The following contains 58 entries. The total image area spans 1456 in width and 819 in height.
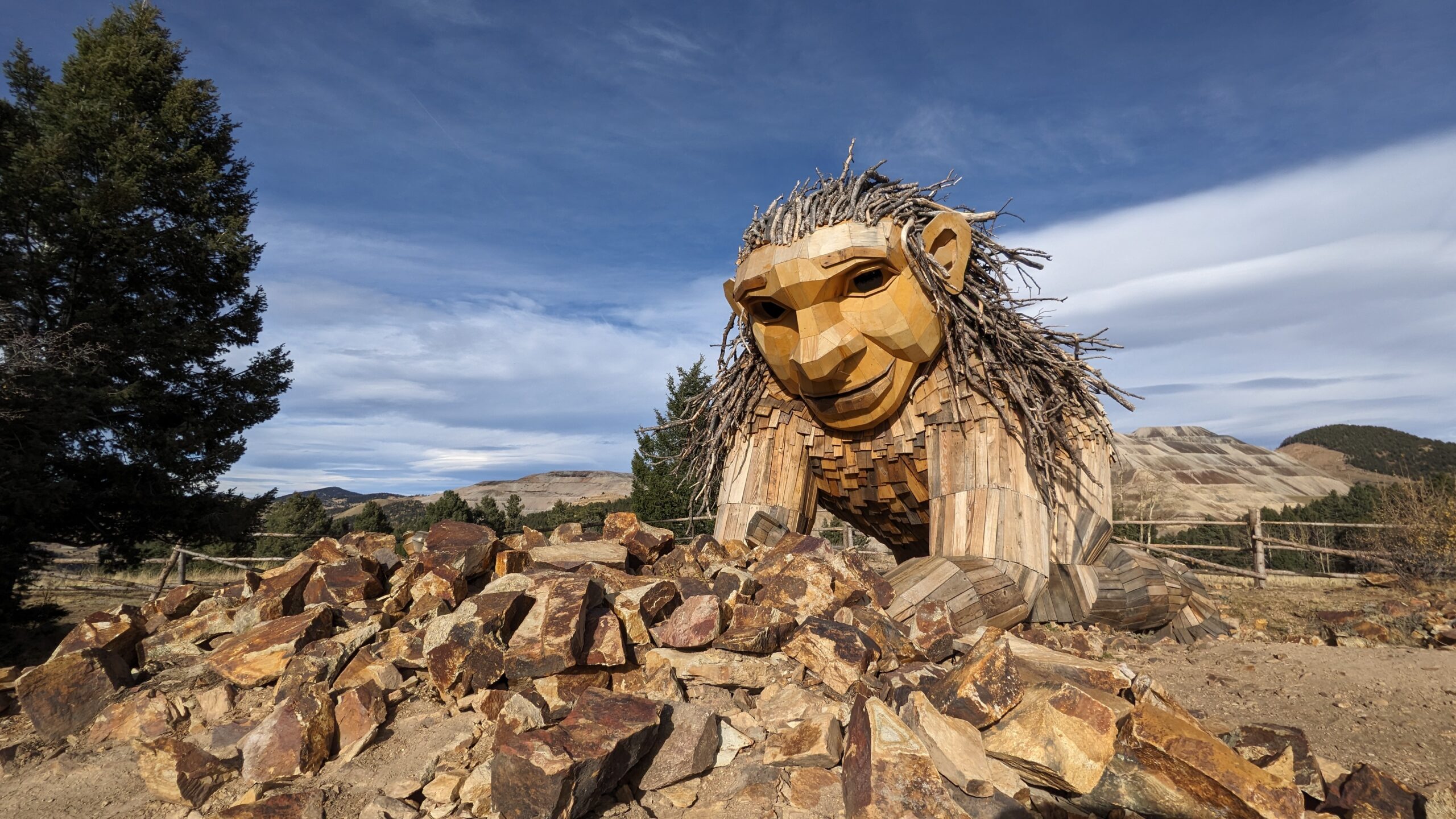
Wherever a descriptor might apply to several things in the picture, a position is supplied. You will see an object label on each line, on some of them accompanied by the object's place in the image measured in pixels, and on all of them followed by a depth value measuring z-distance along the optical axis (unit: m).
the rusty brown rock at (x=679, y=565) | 3.24
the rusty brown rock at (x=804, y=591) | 2.78
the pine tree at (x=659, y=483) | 16.30
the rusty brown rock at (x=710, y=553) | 3.30
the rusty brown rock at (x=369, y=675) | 2.39
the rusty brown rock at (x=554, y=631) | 2.22
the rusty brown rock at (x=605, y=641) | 2.30
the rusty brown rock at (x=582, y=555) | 3.22
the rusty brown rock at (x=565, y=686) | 2.15
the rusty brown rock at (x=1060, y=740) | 1.81
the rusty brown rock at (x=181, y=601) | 3.39
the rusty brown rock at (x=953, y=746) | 1.81
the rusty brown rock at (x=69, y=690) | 2.45
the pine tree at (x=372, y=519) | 16.92
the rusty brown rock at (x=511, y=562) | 3.18
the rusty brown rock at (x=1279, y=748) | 1.87
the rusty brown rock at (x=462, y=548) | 3.11
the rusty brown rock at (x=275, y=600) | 3.05
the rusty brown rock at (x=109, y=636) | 2.91
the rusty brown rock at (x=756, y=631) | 2.45
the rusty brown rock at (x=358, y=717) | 2.13
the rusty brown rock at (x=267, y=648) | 2.59
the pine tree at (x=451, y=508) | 16.78
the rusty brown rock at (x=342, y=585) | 3.09
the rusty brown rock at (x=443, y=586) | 2.98
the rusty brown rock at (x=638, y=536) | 3.49
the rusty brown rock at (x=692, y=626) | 2.49
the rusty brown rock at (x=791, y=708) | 2.14
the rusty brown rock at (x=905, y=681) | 2.16
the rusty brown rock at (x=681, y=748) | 1.93
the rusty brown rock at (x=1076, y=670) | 2.24
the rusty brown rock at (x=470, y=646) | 2.34
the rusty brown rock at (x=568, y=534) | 3.69
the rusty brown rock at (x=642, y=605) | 2.49
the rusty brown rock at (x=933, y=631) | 2.66
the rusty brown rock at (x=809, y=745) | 1.93
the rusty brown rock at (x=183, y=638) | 3.00
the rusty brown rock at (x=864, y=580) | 3.00
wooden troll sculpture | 3.73
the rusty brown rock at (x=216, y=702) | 2.46
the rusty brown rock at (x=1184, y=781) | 1.66
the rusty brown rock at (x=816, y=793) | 1.81
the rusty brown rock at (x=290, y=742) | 2.03
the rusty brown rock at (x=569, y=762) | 1.71
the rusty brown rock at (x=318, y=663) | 2.43
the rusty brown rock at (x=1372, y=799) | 1.76
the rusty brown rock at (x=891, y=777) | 1.70
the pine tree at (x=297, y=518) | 17.42
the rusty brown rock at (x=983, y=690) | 2.03
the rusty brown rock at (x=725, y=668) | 2.35
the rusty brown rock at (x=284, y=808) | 1.81
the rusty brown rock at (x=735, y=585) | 2.79
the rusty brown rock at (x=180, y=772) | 2.01
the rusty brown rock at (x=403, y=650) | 2.49
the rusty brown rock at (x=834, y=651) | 2.35
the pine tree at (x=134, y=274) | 9.87
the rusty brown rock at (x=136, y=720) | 2.39
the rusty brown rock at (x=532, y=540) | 3.58
